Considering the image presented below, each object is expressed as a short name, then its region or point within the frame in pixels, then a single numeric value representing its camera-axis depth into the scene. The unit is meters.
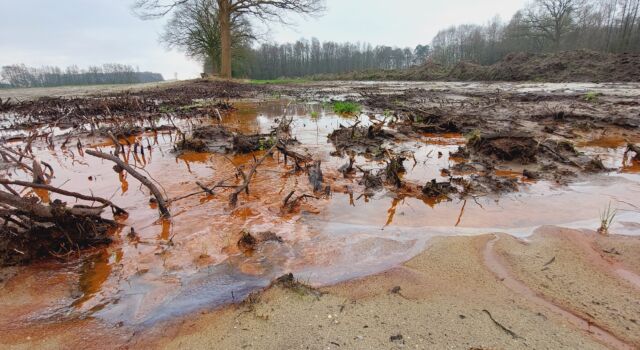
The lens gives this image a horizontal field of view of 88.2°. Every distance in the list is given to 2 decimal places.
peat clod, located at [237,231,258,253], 2.07
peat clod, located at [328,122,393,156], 4.53
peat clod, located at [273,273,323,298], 1.60
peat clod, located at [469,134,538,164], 3.75
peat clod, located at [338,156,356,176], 3.47
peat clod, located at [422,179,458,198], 2.87
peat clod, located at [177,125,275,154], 4.57
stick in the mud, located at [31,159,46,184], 2.42
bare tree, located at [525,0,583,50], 44.19
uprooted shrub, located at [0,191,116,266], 1.83
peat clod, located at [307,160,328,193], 3.07
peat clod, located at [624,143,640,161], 3.65
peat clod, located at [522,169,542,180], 3.27
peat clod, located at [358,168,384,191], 3.10
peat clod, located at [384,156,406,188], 3.13
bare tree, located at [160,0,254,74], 31.94
